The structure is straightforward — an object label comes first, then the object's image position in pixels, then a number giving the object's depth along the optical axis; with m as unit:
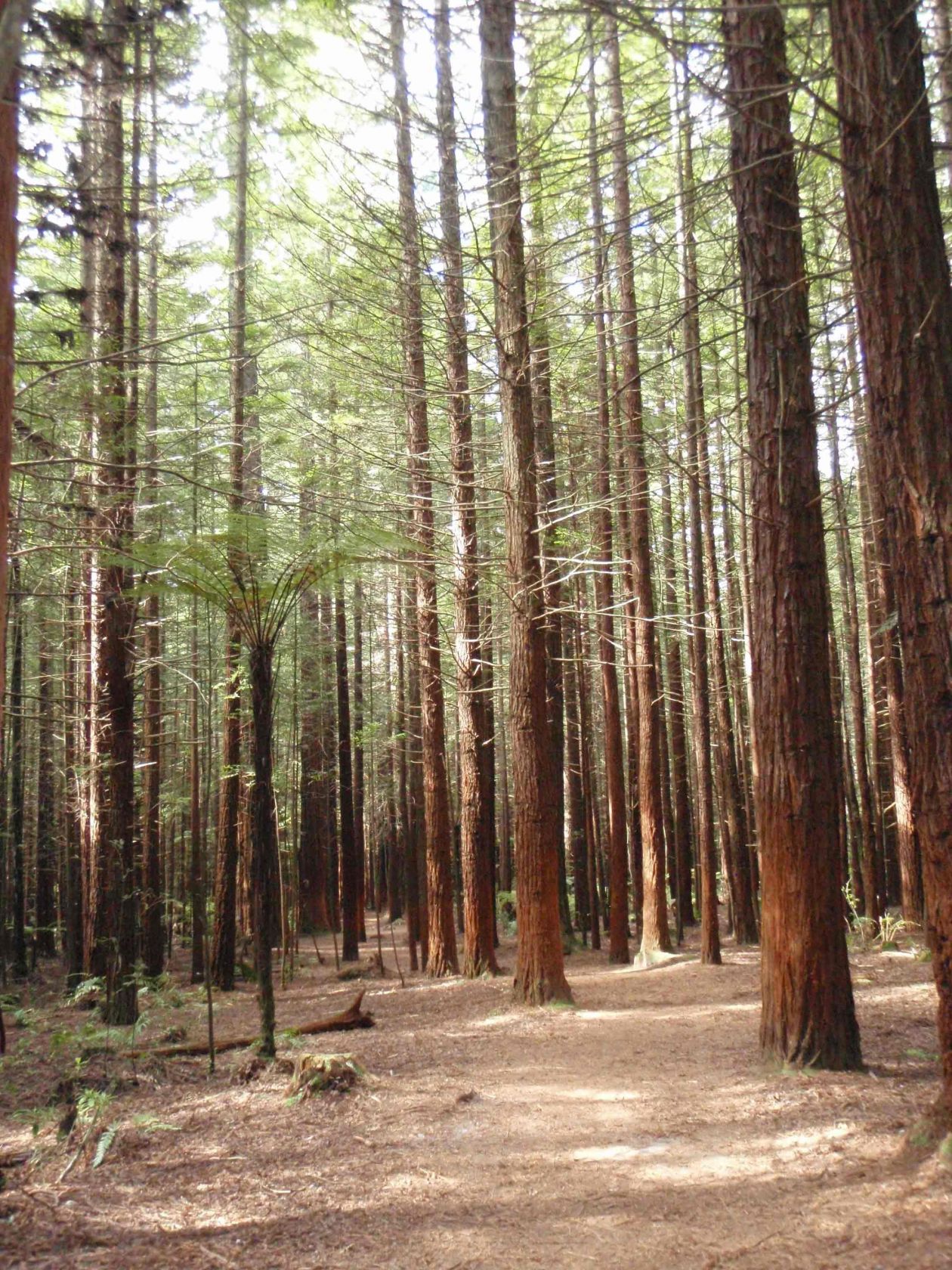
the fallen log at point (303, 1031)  8.13
